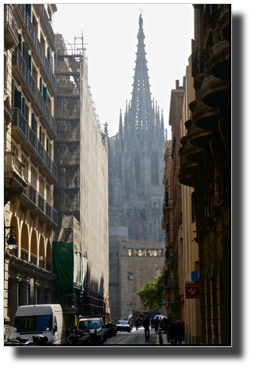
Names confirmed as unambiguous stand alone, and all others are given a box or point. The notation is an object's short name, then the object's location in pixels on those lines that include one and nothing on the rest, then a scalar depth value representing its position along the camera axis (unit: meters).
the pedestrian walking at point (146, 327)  42.14
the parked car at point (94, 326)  35.94
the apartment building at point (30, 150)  29.47
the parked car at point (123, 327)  63.78
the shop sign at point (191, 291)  25.73
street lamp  23.38
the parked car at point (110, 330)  49.54
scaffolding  59.12
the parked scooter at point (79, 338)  29.26
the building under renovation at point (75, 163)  56.91
